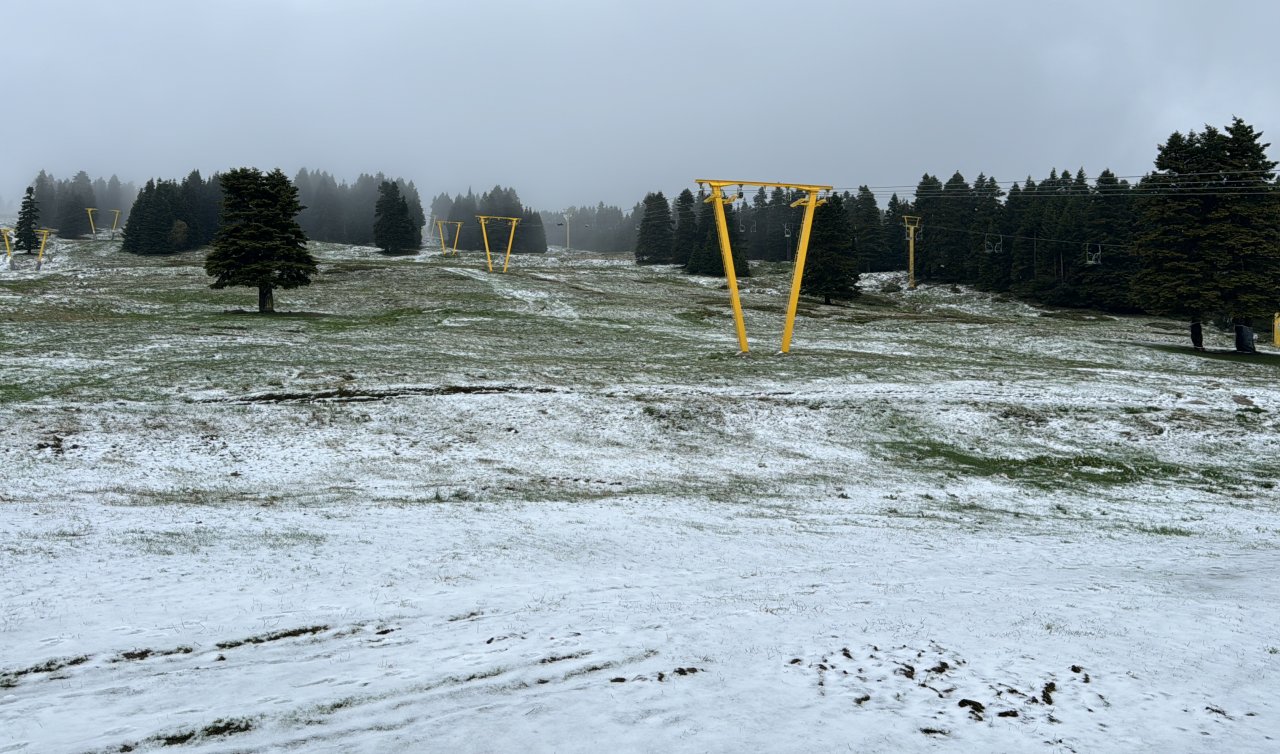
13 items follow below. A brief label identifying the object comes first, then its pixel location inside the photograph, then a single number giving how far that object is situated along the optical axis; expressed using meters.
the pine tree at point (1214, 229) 39.00
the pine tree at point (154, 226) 114.94
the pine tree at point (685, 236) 113.62
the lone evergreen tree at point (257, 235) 41.97
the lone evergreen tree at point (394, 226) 119.88
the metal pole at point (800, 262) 34.40
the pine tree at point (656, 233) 119.19
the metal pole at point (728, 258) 33.47
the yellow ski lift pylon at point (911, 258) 89.12
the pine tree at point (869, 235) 111.12
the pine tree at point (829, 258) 72.38
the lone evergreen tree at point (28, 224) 107.56
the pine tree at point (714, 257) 97.94
